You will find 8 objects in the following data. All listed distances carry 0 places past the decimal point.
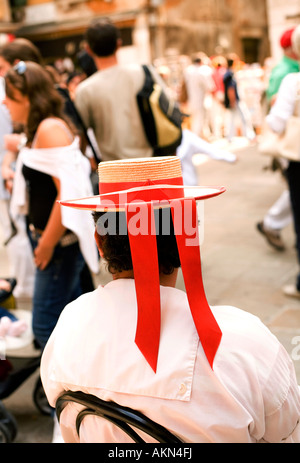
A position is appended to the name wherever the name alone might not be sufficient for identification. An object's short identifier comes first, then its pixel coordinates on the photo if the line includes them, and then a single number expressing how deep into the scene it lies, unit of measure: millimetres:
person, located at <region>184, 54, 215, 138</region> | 13336
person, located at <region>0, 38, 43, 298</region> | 3969
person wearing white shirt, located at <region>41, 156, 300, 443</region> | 1344
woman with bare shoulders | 2814
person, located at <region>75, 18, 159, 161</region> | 3746
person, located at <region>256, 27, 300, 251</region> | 5168
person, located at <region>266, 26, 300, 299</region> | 3738
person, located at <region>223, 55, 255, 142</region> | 13164
